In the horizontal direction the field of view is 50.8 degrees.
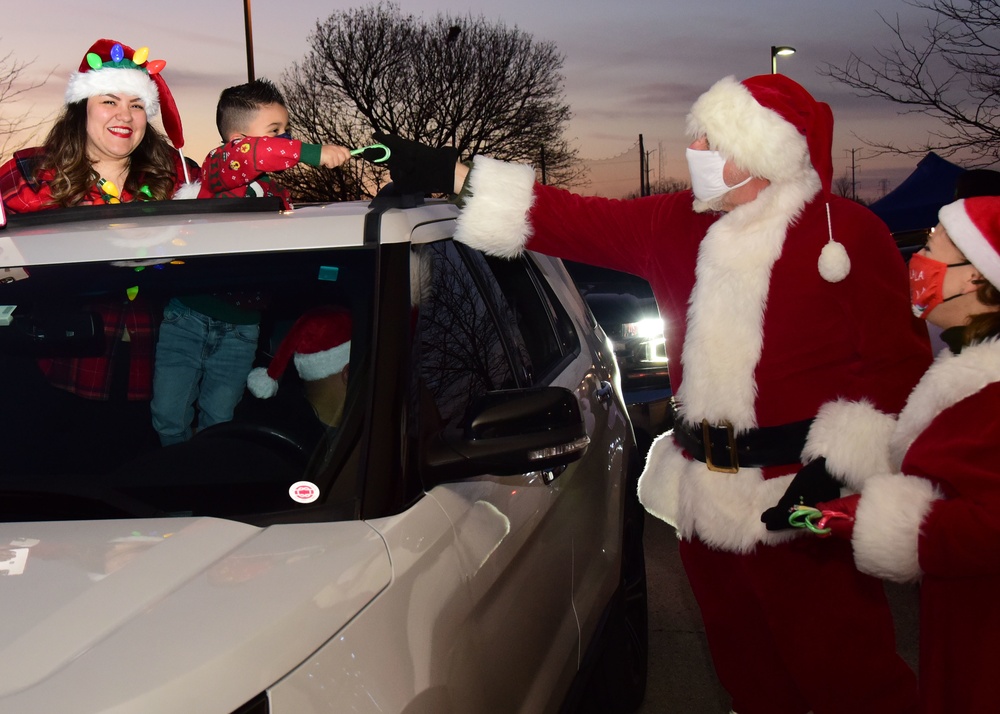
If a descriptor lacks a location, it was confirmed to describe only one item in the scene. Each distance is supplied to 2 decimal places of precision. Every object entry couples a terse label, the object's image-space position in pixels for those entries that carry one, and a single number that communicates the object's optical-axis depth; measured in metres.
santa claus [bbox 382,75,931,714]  2.58
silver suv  1.45
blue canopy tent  15.94
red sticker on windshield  1.87
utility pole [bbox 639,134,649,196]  62.50
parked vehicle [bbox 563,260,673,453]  5.84
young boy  3.11
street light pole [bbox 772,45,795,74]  25.62
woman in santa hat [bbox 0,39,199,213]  3.26
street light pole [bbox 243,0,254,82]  16.89
